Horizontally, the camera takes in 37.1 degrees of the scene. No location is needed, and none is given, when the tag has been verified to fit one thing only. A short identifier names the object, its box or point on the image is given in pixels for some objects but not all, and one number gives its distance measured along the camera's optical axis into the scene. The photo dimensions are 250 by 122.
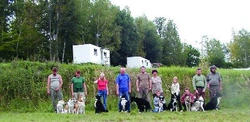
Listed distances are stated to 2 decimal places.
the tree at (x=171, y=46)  67.06
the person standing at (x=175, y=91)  12.25
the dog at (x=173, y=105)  12.22
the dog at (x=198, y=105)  12.11
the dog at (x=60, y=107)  11.53
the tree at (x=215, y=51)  67.30
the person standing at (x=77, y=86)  11.80
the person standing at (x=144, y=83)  12.05
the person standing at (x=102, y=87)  11.78
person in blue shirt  11.62
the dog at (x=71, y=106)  11.41
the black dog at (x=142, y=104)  11.76
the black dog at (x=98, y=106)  11.31
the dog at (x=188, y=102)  12.25
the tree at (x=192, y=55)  80.25
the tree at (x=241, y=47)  59.12
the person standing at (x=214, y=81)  12.41
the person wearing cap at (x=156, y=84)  12.21
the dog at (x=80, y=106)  11.34
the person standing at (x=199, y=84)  12.37
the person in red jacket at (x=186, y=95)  12.27
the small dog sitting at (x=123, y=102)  11.53
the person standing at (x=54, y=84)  11.81
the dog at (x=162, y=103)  11.99
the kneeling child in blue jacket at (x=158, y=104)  11.93
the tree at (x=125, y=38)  49.91
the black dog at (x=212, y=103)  12.33
